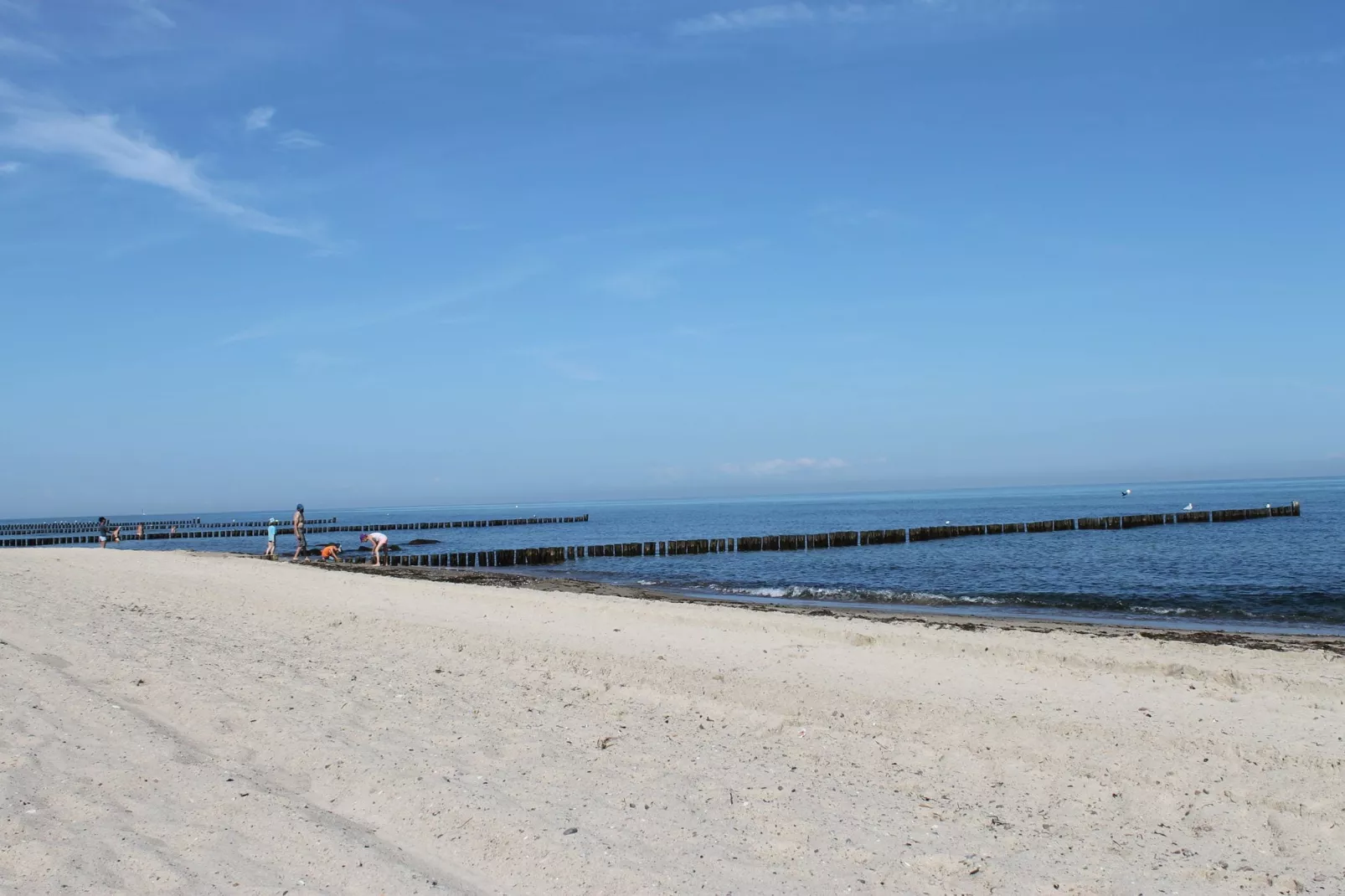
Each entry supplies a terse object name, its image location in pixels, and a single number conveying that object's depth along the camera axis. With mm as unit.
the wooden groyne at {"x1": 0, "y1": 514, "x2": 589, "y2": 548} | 58469
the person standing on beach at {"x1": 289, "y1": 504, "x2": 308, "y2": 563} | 25719
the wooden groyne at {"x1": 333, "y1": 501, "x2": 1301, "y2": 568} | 35094
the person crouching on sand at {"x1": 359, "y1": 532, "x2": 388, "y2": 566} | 27578
